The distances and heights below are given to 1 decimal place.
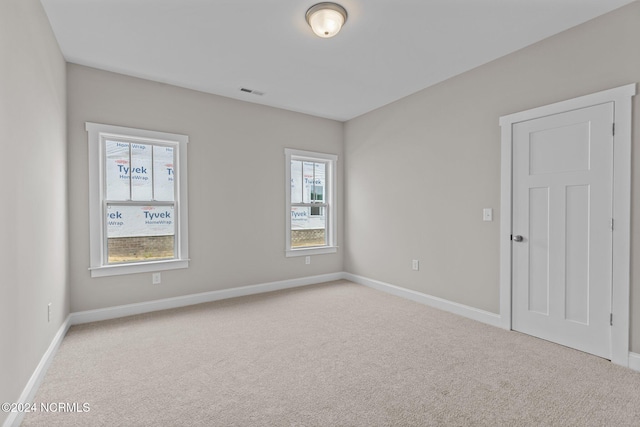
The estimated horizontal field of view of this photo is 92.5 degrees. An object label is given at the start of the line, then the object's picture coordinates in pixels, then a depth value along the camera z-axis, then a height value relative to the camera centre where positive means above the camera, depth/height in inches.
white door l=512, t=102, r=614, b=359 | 95.1 -6.5
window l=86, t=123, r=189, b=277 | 128.8 +4.6
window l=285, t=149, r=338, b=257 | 185.9 +4.3
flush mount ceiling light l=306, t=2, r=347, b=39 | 89.5 +57.8
